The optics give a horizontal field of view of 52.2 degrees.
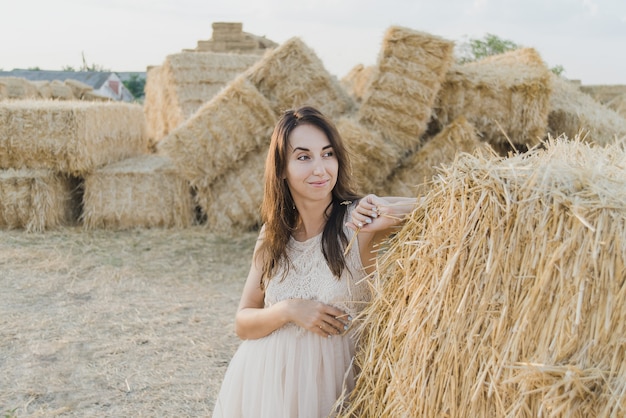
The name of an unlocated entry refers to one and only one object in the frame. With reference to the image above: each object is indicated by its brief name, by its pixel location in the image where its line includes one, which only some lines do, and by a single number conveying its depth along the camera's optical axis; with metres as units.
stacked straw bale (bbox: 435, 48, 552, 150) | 5.34
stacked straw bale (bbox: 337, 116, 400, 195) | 5.12
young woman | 2.08
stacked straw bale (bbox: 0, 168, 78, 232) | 6.39
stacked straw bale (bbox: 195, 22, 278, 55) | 10.12
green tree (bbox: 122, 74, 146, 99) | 29.38
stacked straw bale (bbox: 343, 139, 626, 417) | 1.37
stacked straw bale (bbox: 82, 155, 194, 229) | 6.55
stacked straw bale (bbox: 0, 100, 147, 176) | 6.31
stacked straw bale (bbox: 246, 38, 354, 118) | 5.75
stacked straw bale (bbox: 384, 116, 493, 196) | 5.20
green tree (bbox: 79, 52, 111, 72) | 30.70
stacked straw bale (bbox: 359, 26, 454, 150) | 5.15
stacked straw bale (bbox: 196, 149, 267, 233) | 6.04
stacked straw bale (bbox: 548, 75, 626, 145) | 5.81
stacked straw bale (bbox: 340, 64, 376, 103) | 5.83
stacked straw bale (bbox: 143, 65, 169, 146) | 8.93
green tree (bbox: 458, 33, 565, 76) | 15.98
